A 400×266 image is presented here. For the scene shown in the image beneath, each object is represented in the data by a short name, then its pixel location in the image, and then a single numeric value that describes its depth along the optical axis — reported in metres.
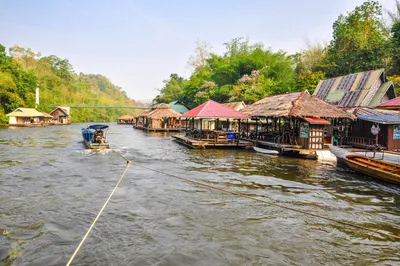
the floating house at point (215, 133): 21.98
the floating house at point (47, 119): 55.08
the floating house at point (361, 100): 18.73
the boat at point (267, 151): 18.97
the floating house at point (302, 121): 17.80
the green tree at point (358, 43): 33.16
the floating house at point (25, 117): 49.12
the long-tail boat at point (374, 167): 11.58
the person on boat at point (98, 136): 21.12
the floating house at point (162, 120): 43.87
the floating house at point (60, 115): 62.38
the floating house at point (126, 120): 76.56
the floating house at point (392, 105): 10.53
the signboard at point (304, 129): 18.04
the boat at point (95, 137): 20.50
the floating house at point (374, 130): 18.03
